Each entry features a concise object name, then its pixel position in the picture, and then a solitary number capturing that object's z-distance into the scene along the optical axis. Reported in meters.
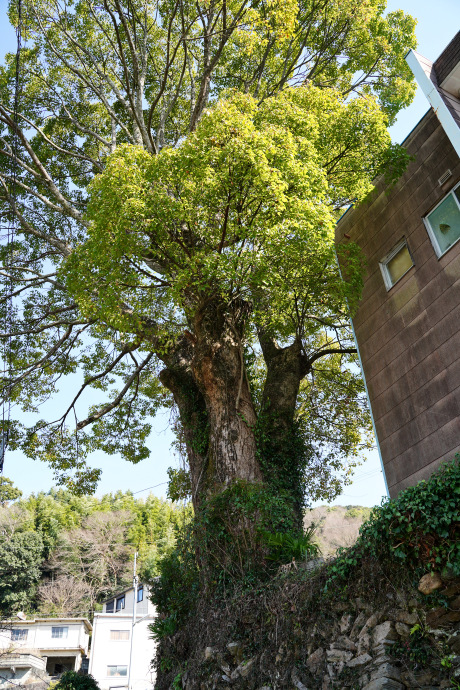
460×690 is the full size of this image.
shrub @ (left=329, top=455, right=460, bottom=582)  5.35
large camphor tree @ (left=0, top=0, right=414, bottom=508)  9.10
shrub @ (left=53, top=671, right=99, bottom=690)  16.92
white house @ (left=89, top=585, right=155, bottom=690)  28.38
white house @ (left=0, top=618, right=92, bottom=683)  31.39
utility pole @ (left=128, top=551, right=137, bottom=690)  27.55
